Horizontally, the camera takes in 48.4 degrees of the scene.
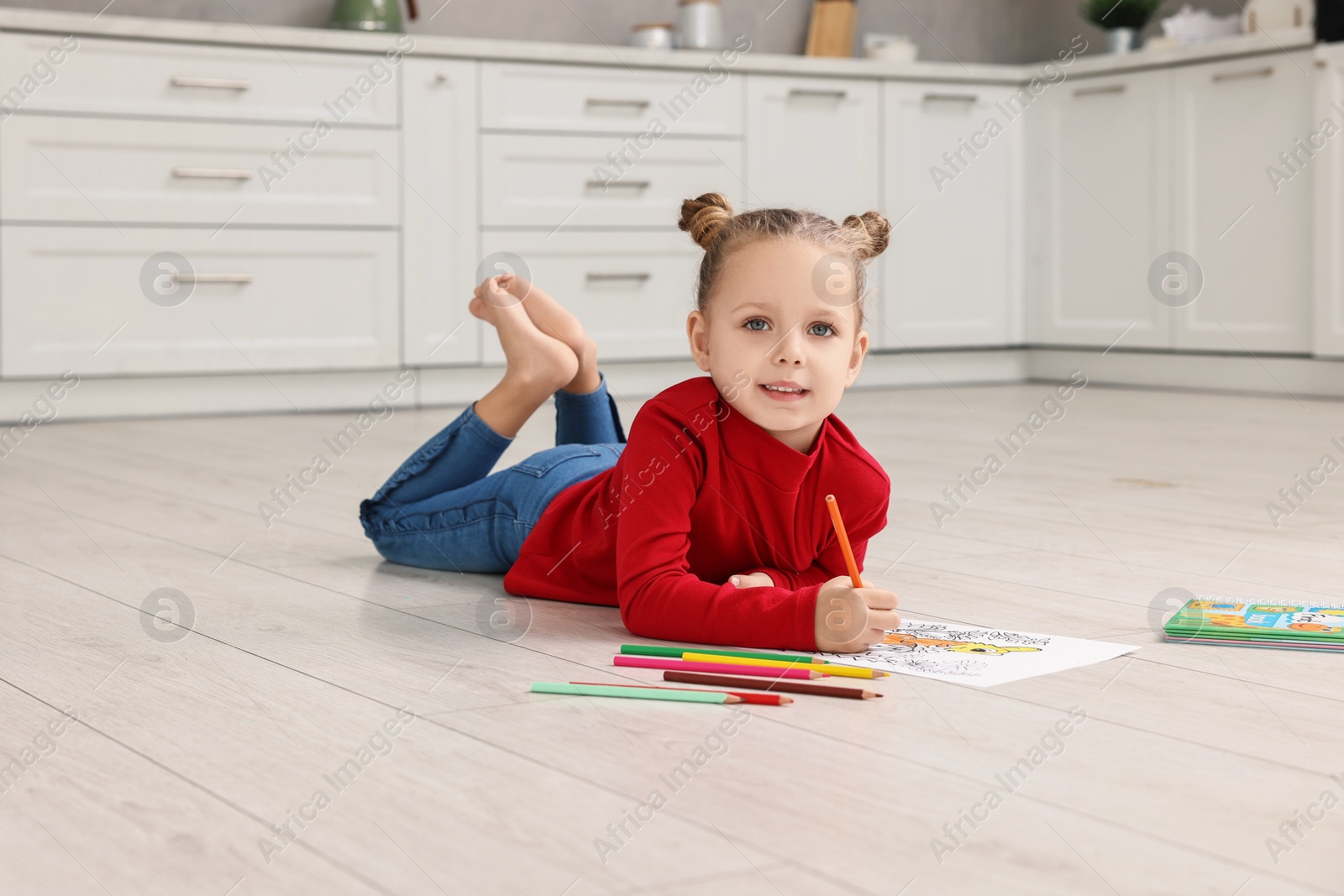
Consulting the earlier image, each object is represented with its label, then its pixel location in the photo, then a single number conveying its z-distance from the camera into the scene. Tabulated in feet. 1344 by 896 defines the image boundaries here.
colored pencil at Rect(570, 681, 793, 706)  3.27
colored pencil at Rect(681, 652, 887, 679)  3.50
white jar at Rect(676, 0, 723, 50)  13.50
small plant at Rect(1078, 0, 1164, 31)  13.73
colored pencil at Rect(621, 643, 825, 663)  3.67
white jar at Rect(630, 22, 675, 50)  13.28
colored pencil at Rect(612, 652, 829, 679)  3.49
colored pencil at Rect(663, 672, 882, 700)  3.32
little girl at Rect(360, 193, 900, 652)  3.77
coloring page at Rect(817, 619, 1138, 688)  3.57
